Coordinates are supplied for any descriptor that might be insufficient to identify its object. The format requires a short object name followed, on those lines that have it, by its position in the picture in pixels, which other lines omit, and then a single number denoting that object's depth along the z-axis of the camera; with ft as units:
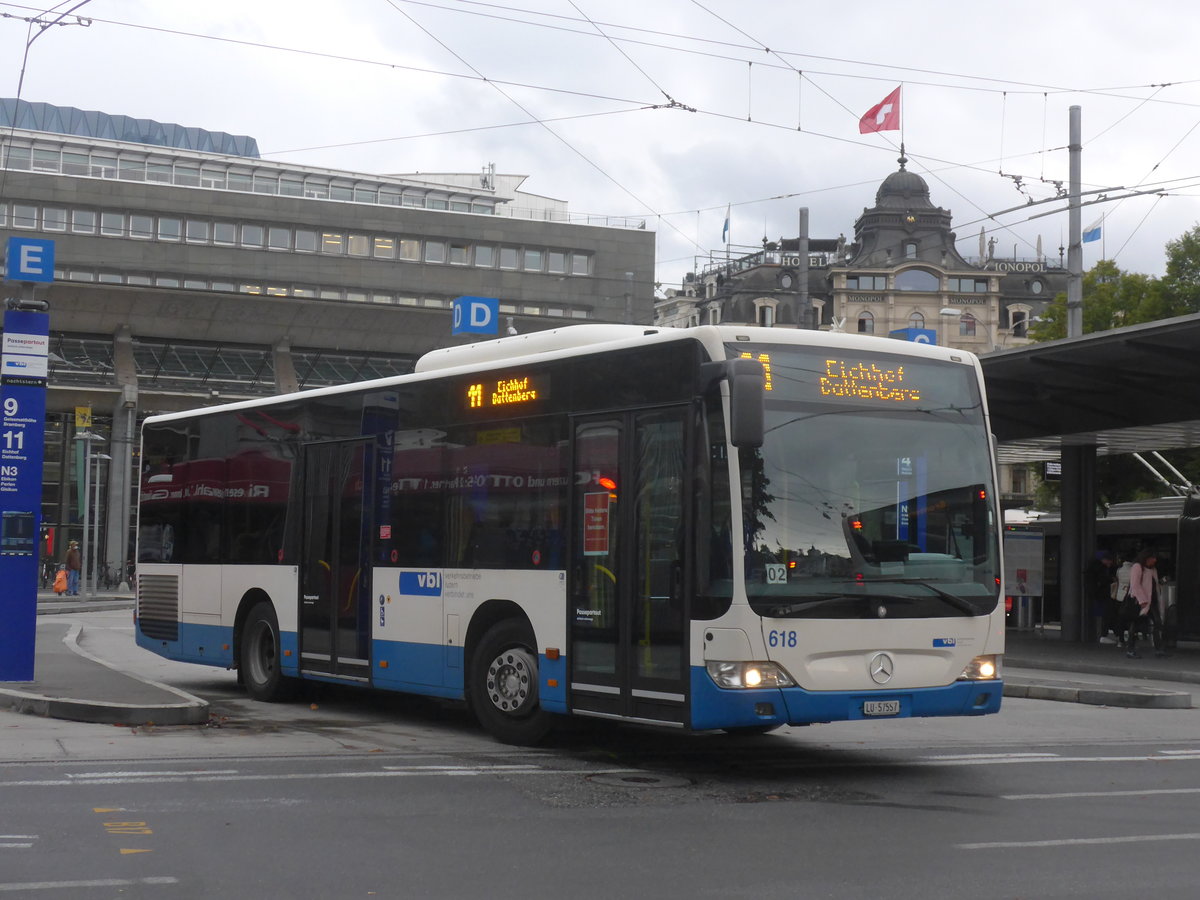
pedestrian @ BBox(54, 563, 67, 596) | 165.99
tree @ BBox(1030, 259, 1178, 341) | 150.71
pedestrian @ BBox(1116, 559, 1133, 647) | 80.12
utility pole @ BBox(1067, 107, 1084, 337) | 96.78
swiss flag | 105.50
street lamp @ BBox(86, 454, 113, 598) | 169.77
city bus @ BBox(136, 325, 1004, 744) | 33.22
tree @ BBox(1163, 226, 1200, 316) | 148.66
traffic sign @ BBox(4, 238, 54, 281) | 51.62
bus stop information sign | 51.21
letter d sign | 97.76
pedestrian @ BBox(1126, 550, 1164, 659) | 76.74
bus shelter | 70.03
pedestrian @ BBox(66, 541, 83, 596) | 165.11
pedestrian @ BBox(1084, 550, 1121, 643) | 93.15
